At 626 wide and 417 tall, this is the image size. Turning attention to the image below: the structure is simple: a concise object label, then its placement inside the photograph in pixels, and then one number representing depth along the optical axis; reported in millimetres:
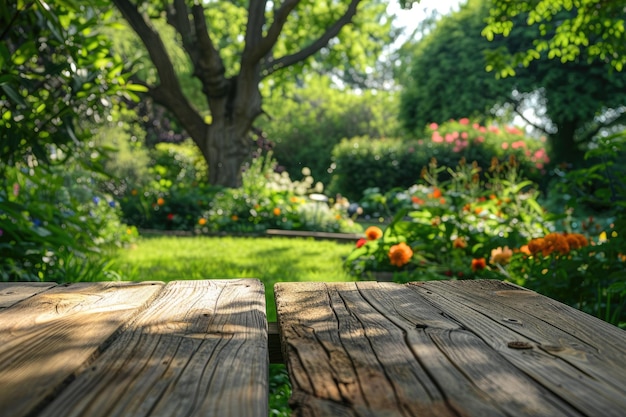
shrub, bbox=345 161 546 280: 4887
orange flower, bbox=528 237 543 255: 3928
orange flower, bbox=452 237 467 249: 4996
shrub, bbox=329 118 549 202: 15875
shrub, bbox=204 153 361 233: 9805
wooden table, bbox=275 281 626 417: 942
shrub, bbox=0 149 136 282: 3619
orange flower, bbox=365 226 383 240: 5758
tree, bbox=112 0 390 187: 10555
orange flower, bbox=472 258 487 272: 4602
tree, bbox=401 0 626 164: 18266
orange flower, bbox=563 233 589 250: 3951
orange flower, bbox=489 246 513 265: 4527
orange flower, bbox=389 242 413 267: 4926
